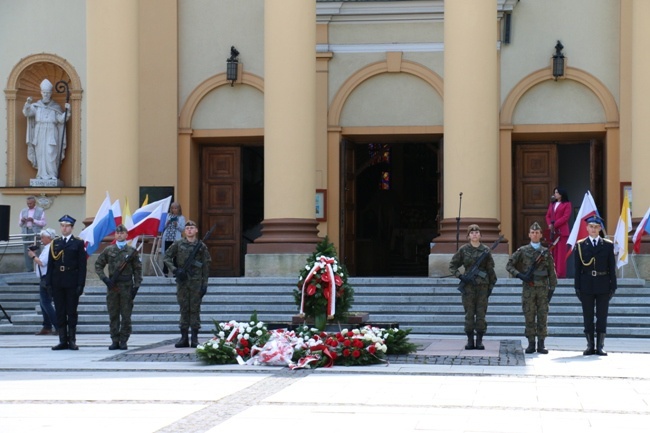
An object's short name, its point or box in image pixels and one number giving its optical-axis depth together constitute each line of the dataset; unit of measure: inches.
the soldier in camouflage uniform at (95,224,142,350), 697.6
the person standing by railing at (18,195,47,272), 1041.5
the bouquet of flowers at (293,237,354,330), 630.5
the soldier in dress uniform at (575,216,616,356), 676.1
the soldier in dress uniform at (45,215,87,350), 711.7
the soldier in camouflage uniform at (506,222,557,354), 674.8
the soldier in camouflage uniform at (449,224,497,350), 677.3
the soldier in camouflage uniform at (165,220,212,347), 703.7
